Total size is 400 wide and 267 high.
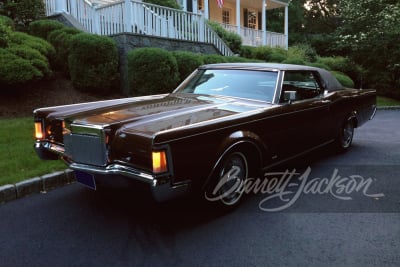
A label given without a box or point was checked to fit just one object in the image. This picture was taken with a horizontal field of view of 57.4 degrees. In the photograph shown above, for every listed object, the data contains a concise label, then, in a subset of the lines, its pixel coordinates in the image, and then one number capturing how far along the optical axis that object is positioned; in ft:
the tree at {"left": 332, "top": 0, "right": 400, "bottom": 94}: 53.01
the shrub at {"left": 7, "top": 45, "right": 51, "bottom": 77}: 28.35
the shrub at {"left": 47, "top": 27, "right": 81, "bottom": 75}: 33.14
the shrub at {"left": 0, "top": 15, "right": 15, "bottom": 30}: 33.57
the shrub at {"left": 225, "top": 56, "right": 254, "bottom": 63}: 38.35
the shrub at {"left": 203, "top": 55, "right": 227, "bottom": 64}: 36.24
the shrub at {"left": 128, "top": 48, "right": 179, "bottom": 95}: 30.32
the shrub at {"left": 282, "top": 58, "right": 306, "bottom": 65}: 46.17
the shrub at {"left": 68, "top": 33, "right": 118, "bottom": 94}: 30.55
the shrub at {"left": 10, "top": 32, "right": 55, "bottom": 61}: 30.58
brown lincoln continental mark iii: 10.09
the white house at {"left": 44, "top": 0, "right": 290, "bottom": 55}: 36.68
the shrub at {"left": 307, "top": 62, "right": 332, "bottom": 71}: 50.57
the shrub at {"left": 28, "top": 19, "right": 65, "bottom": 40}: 36.32
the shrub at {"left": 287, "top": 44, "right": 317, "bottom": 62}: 60.91
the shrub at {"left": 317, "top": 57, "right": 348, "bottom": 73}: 61.62
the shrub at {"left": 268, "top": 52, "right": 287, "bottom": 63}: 51.96
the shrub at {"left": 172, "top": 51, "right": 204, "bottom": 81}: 33.78
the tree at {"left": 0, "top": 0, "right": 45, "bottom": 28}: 40.37
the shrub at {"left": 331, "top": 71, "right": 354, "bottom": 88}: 49.78
